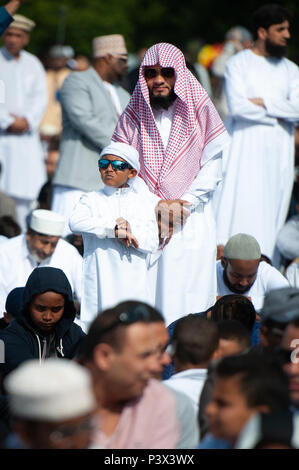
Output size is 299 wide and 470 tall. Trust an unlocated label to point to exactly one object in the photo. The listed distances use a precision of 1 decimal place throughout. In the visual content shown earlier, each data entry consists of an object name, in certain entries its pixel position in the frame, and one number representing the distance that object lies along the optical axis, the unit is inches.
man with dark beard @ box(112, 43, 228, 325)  496.7
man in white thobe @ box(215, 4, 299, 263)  641.0
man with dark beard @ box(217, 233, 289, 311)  521.7
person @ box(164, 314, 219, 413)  370.9
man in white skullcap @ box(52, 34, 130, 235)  639.8
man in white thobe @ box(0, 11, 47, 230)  797.2
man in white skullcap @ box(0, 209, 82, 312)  570.3
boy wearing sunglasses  467.8
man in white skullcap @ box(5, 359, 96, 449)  234.8
